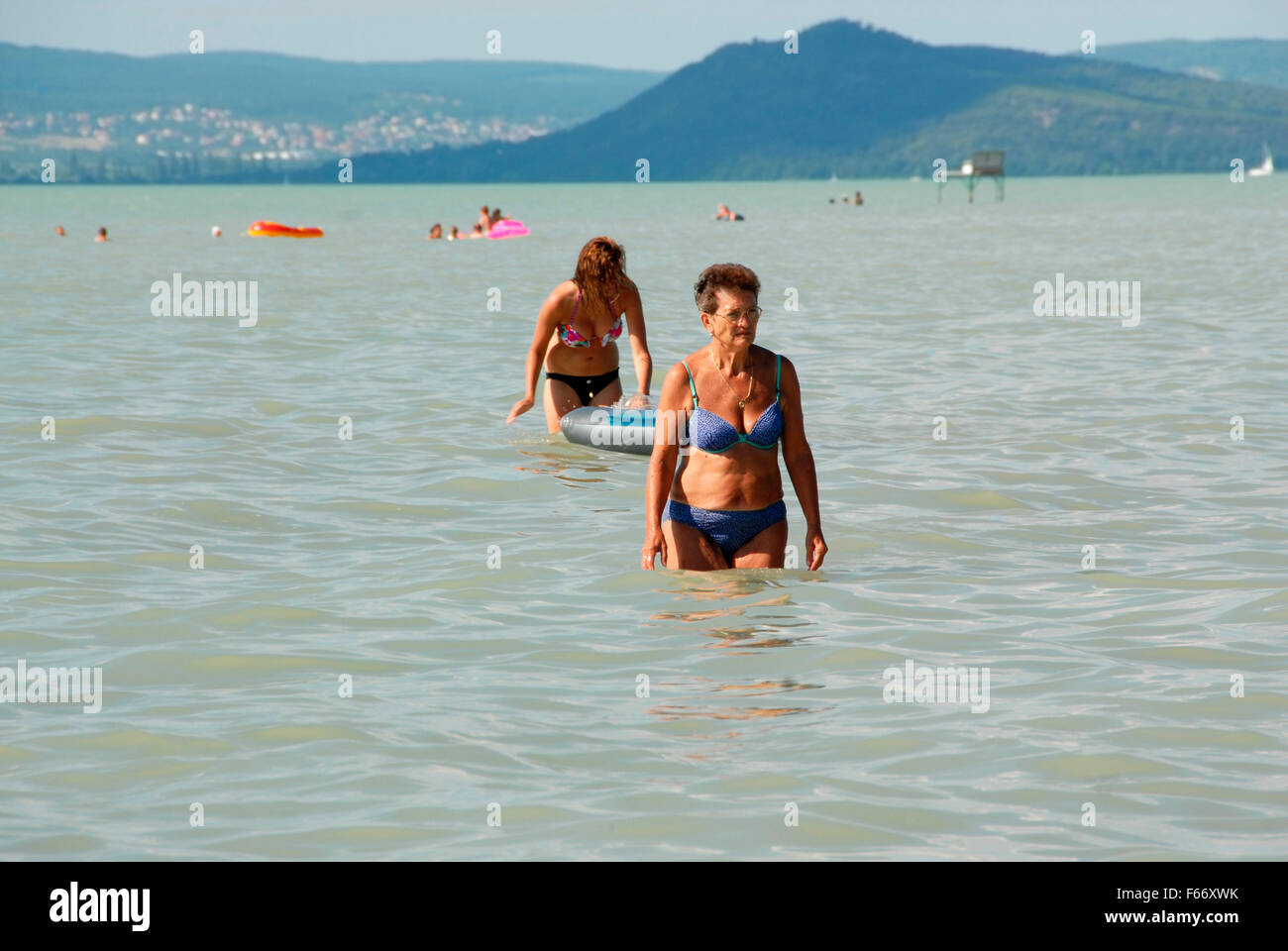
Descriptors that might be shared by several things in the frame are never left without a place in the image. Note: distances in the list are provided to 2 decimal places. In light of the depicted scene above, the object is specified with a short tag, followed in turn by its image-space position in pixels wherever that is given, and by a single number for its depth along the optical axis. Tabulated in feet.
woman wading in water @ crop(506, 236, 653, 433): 36.63
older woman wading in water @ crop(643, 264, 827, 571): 23.72
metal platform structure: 295.48
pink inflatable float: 172.35
